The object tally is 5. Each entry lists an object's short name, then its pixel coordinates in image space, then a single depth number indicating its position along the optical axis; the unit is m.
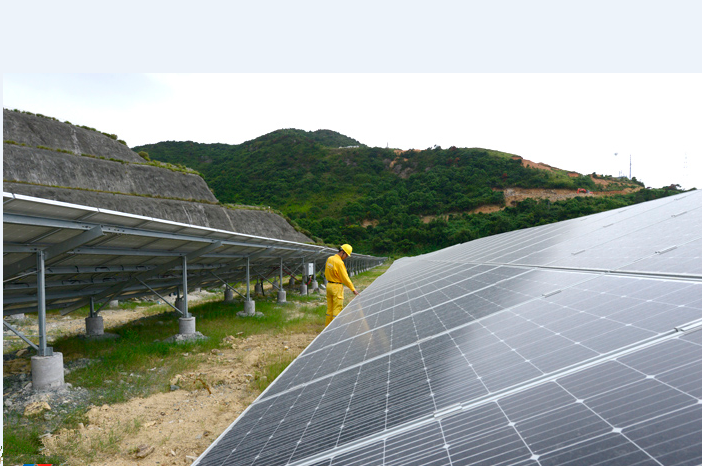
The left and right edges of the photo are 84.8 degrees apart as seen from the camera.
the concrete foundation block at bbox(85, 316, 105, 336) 15.09
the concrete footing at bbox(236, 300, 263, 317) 20.17
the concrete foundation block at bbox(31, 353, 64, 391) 8.70
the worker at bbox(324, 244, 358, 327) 10.95
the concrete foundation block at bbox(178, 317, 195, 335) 14.35
